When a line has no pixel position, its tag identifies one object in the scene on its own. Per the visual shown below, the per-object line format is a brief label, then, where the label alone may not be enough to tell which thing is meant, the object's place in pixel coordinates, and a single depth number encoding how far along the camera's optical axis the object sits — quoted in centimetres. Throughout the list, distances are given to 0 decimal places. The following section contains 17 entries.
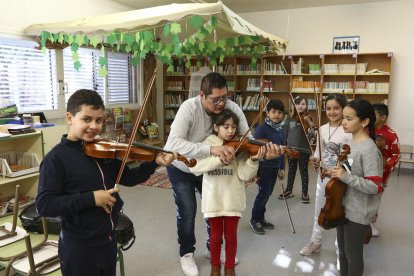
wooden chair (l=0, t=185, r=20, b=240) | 176
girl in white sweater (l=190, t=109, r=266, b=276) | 192
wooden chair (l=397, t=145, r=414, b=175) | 538
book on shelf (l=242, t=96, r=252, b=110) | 634
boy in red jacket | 250
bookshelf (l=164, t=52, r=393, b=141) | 552
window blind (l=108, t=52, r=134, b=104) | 584
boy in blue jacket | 288
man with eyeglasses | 185
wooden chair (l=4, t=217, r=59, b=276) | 145
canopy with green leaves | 270
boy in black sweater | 121
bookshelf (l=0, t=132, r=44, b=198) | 297
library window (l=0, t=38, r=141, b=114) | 410
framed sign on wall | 565
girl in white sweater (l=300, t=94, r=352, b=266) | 223
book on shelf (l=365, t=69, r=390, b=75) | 531
